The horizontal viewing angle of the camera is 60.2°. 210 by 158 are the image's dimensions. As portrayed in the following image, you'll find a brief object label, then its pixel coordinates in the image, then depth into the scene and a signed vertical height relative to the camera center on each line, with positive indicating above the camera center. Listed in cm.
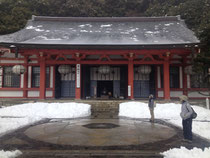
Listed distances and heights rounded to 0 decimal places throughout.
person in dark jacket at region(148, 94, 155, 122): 951 -108
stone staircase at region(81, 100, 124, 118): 1284 -149
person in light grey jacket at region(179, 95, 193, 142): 598 -110
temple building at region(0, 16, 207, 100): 1379 +219
